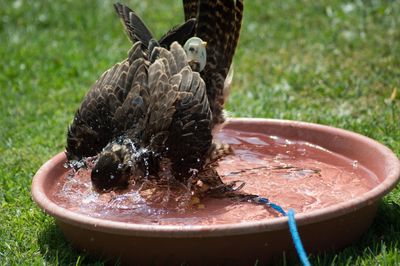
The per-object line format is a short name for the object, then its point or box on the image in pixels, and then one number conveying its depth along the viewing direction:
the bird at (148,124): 8.80
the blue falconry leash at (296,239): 7.14
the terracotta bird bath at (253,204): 7.33
